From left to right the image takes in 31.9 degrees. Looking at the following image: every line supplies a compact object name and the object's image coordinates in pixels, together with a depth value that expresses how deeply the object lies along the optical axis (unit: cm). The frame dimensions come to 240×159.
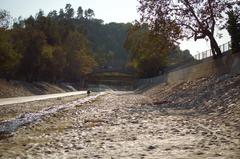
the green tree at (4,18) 8031
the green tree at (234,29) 4479
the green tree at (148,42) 5362
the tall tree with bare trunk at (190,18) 5059
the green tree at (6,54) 7481
